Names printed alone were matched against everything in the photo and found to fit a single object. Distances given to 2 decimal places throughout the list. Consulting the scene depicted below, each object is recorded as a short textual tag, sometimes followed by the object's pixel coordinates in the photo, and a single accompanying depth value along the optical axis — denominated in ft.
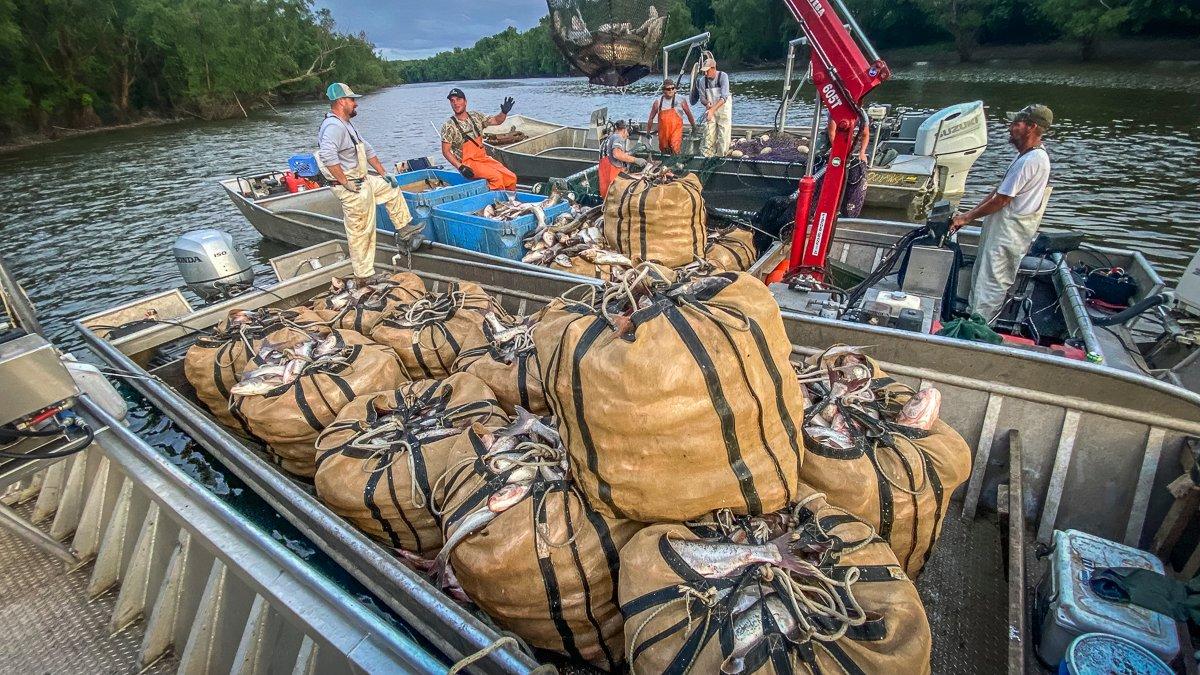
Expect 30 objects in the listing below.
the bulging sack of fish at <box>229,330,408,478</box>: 10.39
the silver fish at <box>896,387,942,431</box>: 7.44
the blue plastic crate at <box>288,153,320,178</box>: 32.19
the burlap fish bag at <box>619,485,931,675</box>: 4.75
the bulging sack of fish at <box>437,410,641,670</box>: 6.40
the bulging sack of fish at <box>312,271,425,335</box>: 14.10
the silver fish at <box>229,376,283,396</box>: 10.48
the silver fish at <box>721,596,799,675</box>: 4.69
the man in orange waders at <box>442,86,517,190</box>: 24.43
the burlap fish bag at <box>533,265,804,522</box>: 5.53
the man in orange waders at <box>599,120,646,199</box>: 21.50
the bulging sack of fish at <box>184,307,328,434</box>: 12.16
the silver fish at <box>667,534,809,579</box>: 5.44
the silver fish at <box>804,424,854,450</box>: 7.00
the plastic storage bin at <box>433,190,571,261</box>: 17.78
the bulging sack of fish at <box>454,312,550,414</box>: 10.37
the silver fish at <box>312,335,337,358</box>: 11.66
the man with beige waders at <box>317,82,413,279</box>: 16.60
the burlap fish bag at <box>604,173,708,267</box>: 15.02
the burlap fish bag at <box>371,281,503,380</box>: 12.78
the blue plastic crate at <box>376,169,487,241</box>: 19.92
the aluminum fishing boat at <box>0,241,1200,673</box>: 5.62
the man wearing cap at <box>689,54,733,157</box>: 27.76
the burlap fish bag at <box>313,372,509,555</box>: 8.19
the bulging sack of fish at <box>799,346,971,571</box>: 6.66
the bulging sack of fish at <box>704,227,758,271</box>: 16.44
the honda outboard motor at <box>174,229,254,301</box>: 19.75
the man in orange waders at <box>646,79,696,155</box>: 25.93
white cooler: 5.84
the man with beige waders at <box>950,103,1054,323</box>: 12.21
